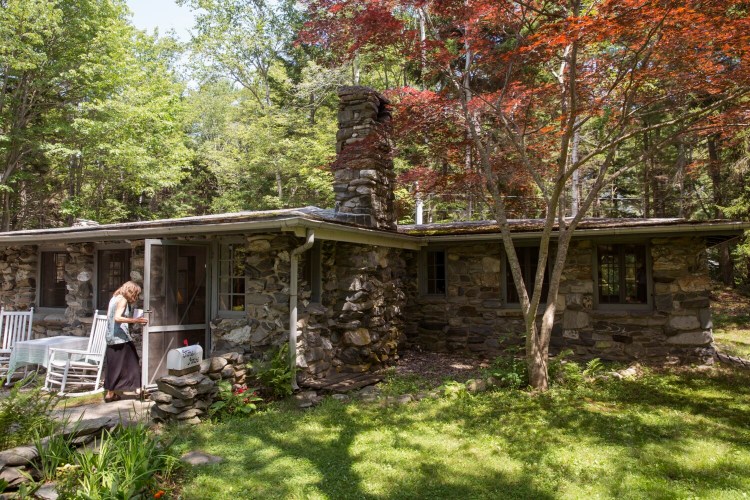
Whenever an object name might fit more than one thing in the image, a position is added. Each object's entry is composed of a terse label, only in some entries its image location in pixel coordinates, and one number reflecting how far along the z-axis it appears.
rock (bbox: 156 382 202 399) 5.24
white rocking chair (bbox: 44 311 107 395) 6.80
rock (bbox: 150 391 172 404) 5.29
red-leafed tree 5.20
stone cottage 6.68
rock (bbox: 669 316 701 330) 7.64
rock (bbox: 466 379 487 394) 6.35
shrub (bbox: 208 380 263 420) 5.44
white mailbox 5.45
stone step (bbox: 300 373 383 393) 6.38
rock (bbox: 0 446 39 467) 3.38
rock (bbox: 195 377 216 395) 5.39
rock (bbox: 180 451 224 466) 4.08
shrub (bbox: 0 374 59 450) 3.88
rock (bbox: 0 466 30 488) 3.29
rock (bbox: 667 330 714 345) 7.59
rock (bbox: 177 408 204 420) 5.23
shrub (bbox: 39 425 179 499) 3.18
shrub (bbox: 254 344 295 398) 6.05
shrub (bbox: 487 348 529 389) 6.46
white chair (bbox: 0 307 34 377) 8.16
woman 6.24
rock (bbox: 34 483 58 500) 3.20
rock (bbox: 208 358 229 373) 5.70
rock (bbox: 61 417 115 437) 3.85
